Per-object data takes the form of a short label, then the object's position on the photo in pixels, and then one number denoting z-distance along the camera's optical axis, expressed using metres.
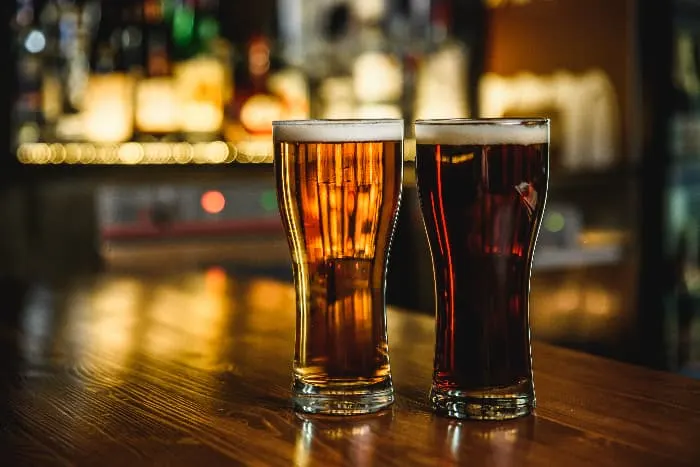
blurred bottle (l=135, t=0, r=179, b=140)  2.84
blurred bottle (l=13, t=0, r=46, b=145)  2.66
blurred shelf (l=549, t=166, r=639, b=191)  3.27
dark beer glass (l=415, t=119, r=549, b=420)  0.72
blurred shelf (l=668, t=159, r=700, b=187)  3.30
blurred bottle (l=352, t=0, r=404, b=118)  3.33
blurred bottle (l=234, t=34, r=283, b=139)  3.05
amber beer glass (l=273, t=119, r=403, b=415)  0.74
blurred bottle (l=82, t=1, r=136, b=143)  2.76
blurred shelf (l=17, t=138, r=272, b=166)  2.66
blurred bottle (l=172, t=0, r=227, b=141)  2.91
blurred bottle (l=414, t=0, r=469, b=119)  3.42
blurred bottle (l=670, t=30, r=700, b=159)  3.32
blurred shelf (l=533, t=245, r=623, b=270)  3.27
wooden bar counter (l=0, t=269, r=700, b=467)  0.64
